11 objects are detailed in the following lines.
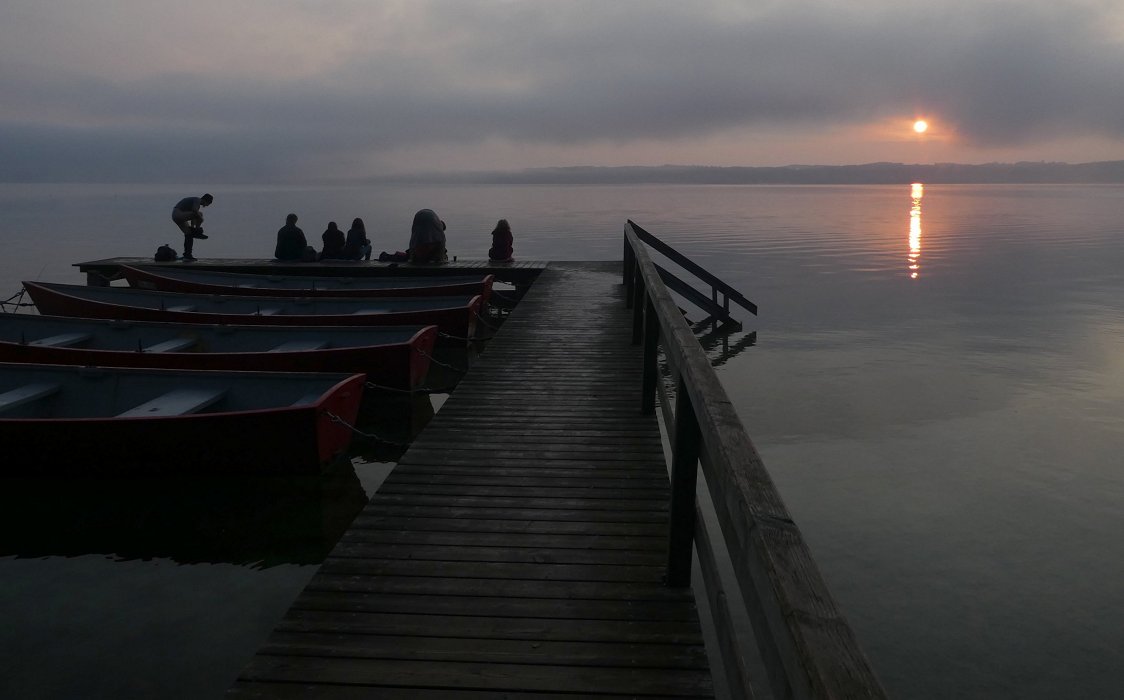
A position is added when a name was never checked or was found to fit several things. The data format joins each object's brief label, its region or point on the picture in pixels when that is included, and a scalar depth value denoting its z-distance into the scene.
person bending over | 20.39
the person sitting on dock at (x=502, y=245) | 21.39
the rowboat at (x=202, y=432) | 7.61
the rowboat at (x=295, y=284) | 15.53
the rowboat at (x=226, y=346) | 10.28
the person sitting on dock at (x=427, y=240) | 20.03
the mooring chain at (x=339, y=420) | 7.83
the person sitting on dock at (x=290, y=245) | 21.38
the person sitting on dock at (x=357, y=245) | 20.98
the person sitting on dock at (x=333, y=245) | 21.20
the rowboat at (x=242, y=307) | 13.34
